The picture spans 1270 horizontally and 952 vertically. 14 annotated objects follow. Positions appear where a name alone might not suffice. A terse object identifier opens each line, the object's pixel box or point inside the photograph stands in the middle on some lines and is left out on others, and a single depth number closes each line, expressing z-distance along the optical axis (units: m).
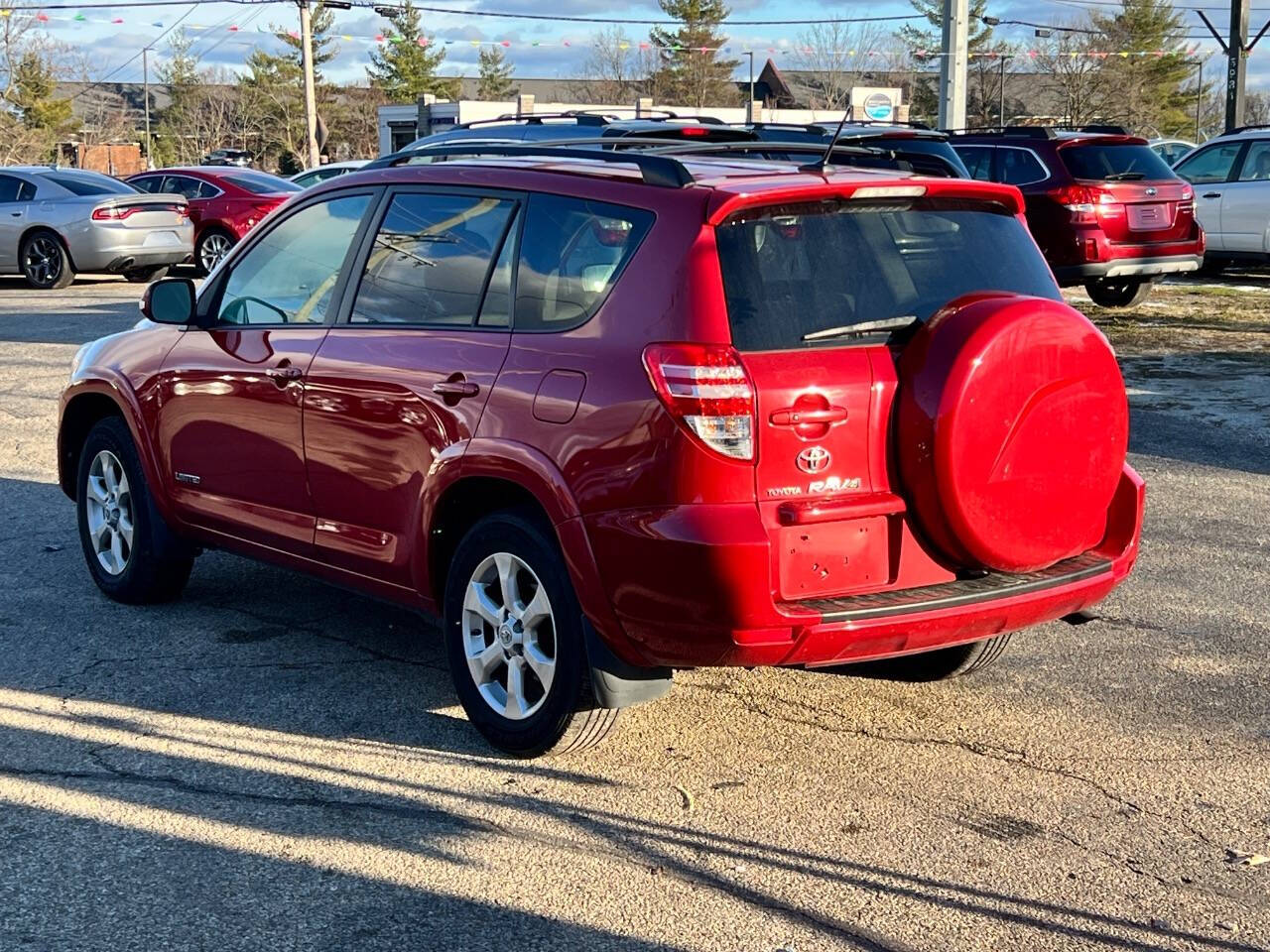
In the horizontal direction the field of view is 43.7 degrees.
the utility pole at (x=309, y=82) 43.28
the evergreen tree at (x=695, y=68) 85.19
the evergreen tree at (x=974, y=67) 78.19
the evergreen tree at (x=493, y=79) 97.06
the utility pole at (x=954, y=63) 17.25
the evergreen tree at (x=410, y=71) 89.56
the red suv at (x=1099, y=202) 15.16
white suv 18.77
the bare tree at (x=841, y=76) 79.50
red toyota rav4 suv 4.21
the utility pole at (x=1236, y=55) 31.17
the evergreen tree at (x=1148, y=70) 72.62
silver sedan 20.61
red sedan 22.55
